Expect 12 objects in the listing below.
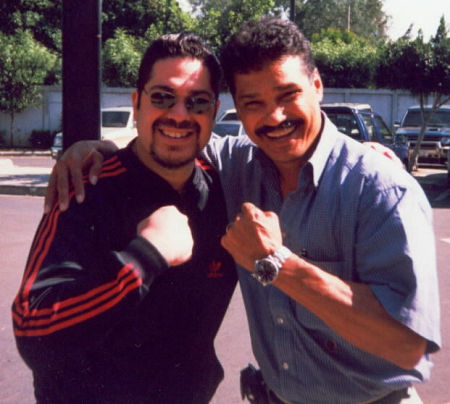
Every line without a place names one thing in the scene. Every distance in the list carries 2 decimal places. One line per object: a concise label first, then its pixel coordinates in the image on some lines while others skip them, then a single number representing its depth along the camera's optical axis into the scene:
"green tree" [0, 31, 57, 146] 25.77
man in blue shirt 1.81
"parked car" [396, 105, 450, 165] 19.36
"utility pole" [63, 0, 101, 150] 2.83
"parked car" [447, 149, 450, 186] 15.19
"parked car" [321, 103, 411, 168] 13.09
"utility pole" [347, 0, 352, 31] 55.10
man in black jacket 1.70
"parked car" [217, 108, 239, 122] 16.47
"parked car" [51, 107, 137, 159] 17.38
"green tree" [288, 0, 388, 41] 59.88
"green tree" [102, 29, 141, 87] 27.73
